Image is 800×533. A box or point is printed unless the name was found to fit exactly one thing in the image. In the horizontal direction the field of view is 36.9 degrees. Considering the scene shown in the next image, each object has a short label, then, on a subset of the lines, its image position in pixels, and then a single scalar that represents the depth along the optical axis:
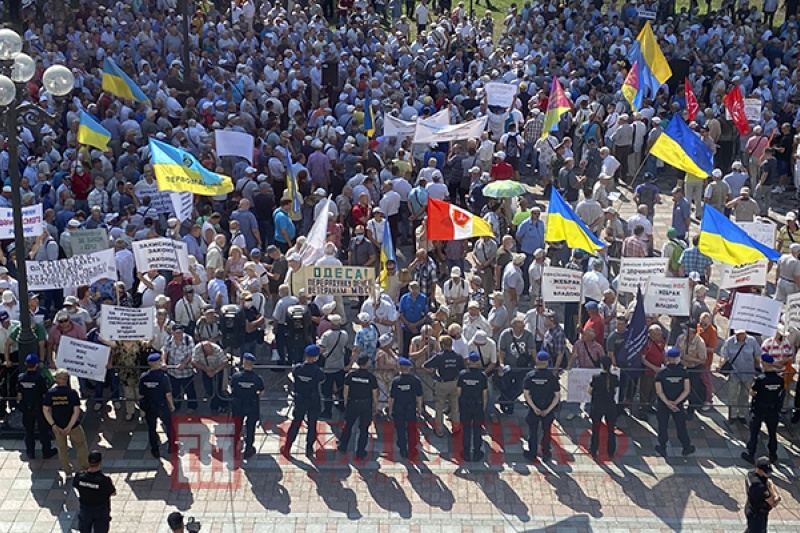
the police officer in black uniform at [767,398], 15.09
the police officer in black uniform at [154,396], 15.26
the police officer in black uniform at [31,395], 15.10
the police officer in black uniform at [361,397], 15.18
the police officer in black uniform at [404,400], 15.21
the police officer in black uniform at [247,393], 15.13
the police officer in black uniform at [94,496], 12.98
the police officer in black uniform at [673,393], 15.48
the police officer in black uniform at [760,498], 12.91
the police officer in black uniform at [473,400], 15.26
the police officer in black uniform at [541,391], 15.20
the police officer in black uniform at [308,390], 15.26
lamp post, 15.04
